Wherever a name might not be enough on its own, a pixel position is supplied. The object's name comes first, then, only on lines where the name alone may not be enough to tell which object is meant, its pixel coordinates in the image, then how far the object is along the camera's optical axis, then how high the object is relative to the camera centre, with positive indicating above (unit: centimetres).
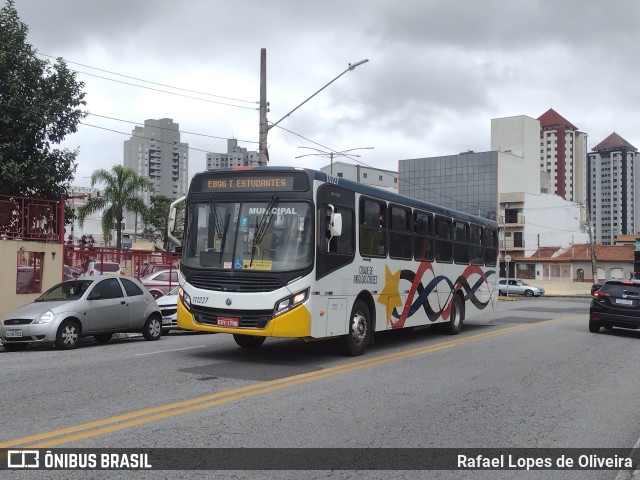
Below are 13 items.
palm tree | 3744 +405
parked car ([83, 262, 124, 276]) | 2092 -12
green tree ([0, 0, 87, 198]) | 1809 +412
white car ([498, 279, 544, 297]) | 6352 -176
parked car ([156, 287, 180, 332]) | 1844 -126
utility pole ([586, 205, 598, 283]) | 6944 +76
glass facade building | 10119 +1421
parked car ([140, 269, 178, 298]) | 2369 -56
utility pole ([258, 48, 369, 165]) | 2045 +491
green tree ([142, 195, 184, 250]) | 5585 +409
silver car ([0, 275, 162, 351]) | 1299 -104
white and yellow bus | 1059 +17
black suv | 1844 -92
